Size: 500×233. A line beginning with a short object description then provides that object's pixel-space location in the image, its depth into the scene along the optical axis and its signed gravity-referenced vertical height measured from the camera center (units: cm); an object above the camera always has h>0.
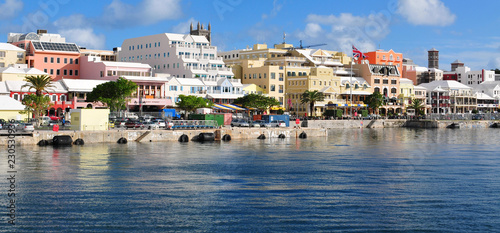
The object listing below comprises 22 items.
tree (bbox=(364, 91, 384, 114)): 15388 +588
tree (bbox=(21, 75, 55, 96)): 9175 +588
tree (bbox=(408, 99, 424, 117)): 17028 +515
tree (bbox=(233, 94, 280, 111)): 12656 +455
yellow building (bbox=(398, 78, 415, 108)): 17125 +866
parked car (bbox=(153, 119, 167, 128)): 8469 +2
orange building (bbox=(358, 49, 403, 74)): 18688 +2020
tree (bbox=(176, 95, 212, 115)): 11100 +365
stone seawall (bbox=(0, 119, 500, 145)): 6850 -136
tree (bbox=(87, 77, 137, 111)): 10119 +494
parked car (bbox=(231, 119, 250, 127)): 9638 +6
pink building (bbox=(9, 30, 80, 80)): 12681 +1383
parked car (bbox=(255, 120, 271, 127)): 9759 +7
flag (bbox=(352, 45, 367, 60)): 13375 +1543
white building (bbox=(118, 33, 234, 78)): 13375 +1487
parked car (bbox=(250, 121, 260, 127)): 9679 -9
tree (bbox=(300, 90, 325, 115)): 13912 +598
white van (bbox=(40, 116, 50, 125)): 8486 +39
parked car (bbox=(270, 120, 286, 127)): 9892 +7
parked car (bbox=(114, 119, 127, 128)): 8345 +0
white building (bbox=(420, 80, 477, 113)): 18625 +806
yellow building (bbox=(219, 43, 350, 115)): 14462 +1157
